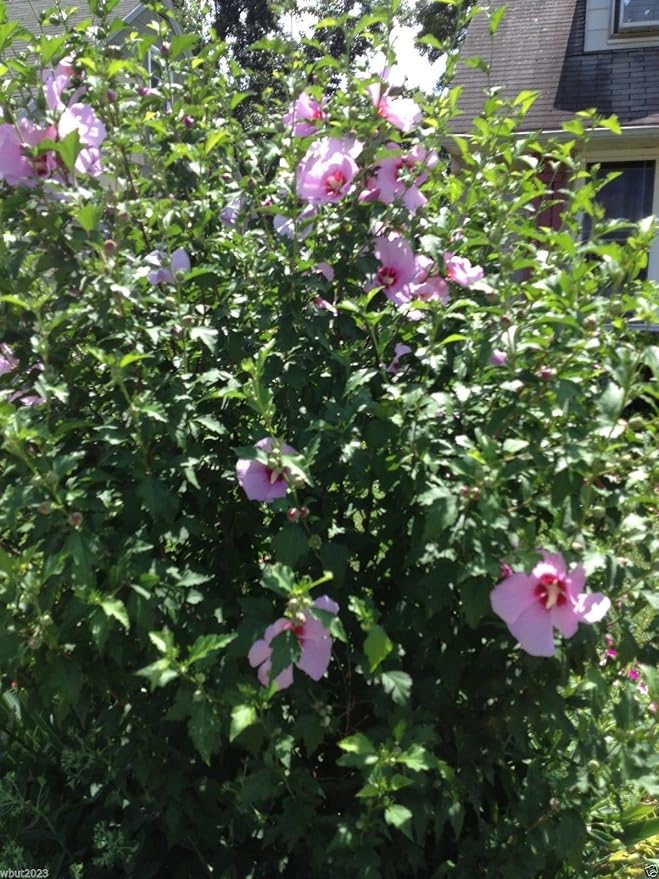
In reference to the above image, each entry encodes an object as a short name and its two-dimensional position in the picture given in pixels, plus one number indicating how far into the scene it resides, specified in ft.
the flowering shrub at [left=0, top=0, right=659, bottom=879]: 5.20
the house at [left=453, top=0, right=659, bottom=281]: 32.68
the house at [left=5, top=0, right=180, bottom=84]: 41.83
